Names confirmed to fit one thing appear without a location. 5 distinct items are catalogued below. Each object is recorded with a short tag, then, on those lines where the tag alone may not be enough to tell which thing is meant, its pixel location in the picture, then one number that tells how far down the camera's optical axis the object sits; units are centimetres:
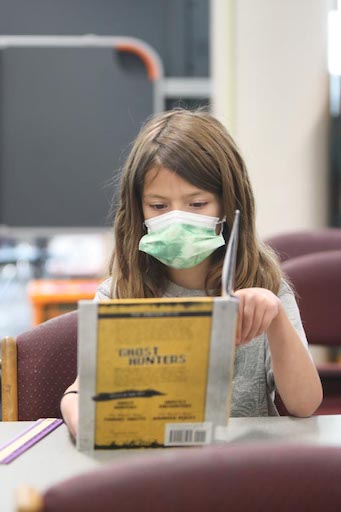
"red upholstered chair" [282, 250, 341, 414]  307
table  209
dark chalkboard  510
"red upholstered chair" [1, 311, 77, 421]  252
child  232
